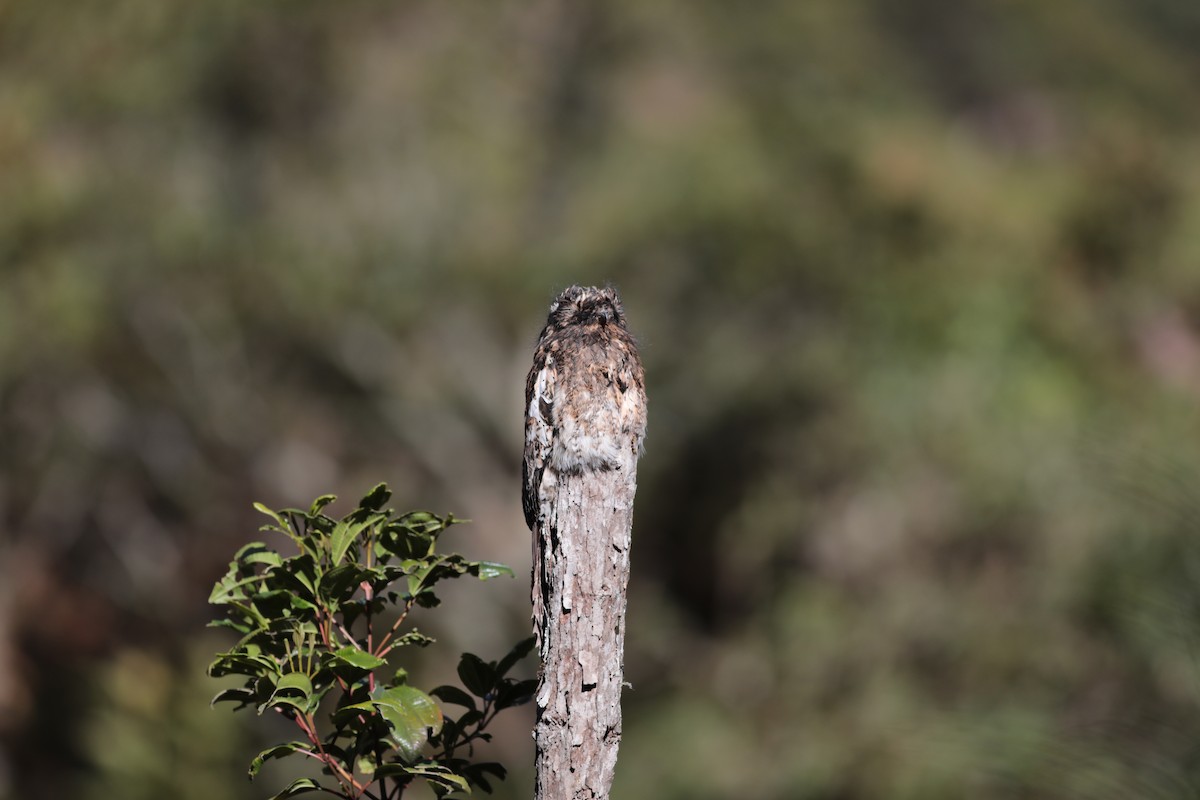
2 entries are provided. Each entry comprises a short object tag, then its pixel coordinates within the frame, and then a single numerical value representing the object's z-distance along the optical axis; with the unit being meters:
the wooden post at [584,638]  13.86
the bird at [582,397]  13.90
